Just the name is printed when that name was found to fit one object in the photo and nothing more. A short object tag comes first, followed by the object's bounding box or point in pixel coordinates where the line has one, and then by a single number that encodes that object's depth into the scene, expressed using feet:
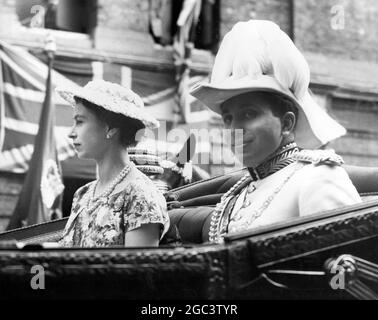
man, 12.04
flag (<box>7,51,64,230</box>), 49.24
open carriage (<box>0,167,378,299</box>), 9.02
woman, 14.34
